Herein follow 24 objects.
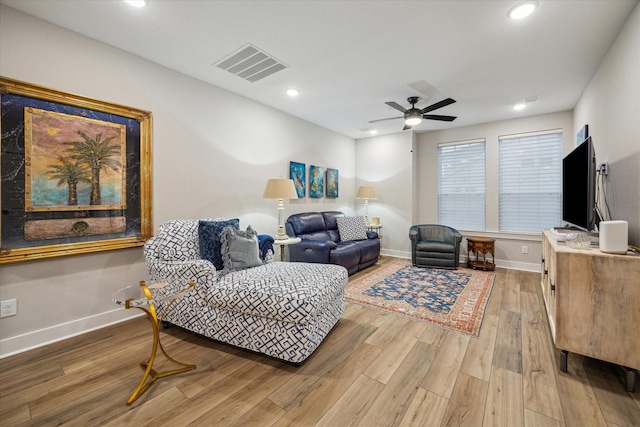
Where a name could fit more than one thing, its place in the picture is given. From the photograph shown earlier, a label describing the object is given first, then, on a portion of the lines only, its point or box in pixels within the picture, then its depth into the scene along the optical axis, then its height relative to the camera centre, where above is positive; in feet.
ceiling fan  11.42 +4.35
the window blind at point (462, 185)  16.63 +1.80
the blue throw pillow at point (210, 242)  8.35 -0.93
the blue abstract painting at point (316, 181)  16.42 +1.96
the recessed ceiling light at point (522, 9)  6.34 +4.97
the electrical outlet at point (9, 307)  6.67 -2.39
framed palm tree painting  6.74 +1.12
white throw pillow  15.81 -0.97
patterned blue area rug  8.96 -3.38
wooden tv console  5.40 -2.01
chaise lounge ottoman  6.28 -2.12
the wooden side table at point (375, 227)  18.04 -0.97
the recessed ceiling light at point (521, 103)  12.32 +5.26
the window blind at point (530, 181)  14.47 +1.76
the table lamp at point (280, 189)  11.69 +1.04
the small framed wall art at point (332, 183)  17.79 +1.99
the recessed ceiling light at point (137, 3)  6.41 +5.11
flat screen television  7.00 +0.76
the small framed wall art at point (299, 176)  14.99 +2.12
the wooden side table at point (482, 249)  14.58 -2.04
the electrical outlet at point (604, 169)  8.38 +1.39
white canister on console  5.48 -0.51
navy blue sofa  12.87 -1.69
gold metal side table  5.32 -3.18
